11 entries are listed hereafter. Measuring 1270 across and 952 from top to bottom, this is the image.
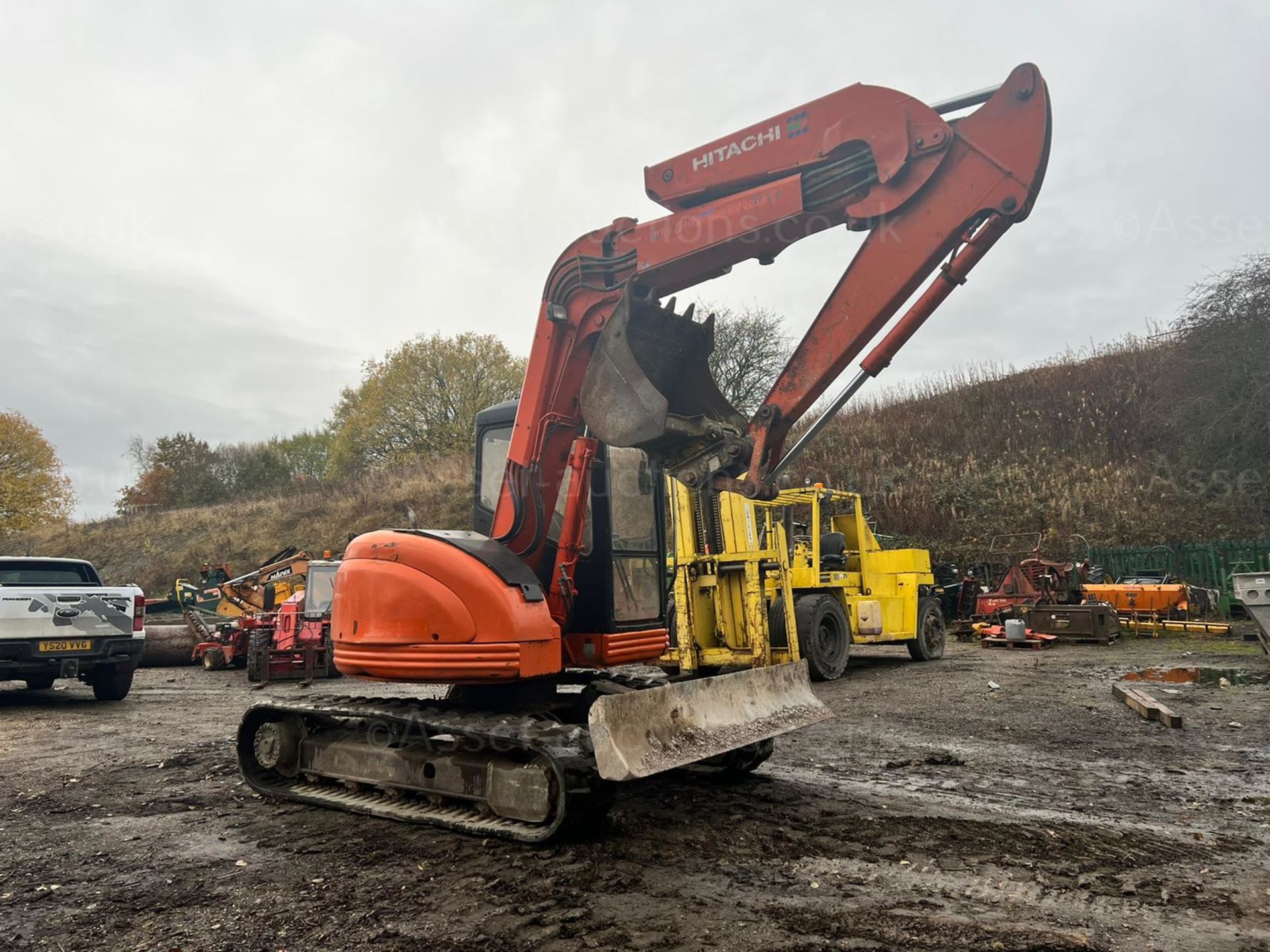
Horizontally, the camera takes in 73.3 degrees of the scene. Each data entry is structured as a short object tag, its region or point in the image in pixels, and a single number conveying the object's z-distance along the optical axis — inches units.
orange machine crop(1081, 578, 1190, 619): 648.4
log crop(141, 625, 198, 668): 616.7
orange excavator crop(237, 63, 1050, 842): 161.0
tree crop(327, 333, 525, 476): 1338.6
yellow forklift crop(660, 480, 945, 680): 378.6
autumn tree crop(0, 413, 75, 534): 1594.5
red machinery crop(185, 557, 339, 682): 512.4
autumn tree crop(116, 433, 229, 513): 1686.8
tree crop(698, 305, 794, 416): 1053.8
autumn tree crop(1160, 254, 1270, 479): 770.8
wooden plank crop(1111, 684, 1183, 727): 279.7
